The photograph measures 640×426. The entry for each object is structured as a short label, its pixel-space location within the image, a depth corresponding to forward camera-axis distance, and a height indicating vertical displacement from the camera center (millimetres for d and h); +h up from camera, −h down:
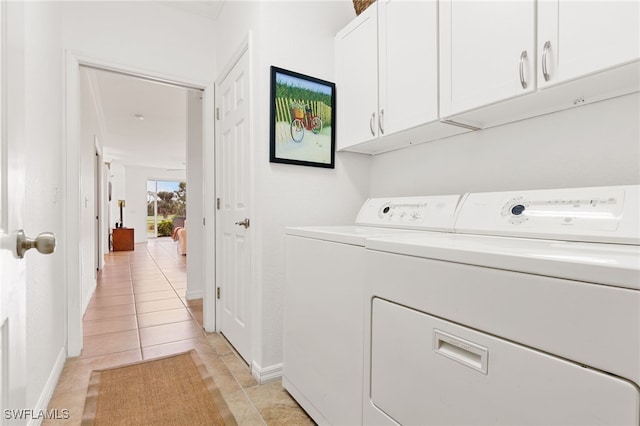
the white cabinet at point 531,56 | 962 +543
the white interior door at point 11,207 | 593 +6
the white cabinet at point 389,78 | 1499 +715
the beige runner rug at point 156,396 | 1526 -994
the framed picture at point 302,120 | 1873 +564
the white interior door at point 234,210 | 2033 +4
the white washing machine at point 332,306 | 1225 -418
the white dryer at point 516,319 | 588 -246
